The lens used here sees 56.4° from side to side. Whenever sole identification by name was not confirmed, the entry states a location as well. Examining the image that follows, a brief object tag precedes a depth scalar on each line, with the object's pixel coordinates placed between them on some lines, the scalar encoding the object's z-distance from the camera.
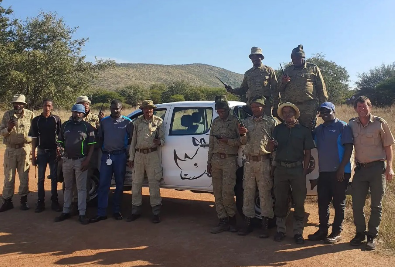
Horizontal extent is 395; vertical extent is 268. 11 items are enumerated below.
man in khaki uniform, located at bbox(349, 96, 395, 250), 4.71
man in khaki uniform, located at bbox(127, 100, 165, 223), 5.89
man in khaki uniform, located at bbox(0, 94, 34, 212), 6.66
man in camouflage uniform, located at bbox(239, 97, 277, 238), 5.14
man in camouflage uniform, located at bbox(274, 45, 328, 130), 5.90
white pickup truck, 5.88
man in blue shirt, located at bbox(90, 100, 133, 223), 6.07
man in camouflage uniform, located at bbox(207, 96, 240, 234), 5.39
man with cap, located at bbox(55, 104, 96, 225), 5.98
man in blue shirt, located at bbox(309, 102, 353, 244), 4.93
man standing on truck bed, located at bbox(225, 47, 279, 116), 6.28
